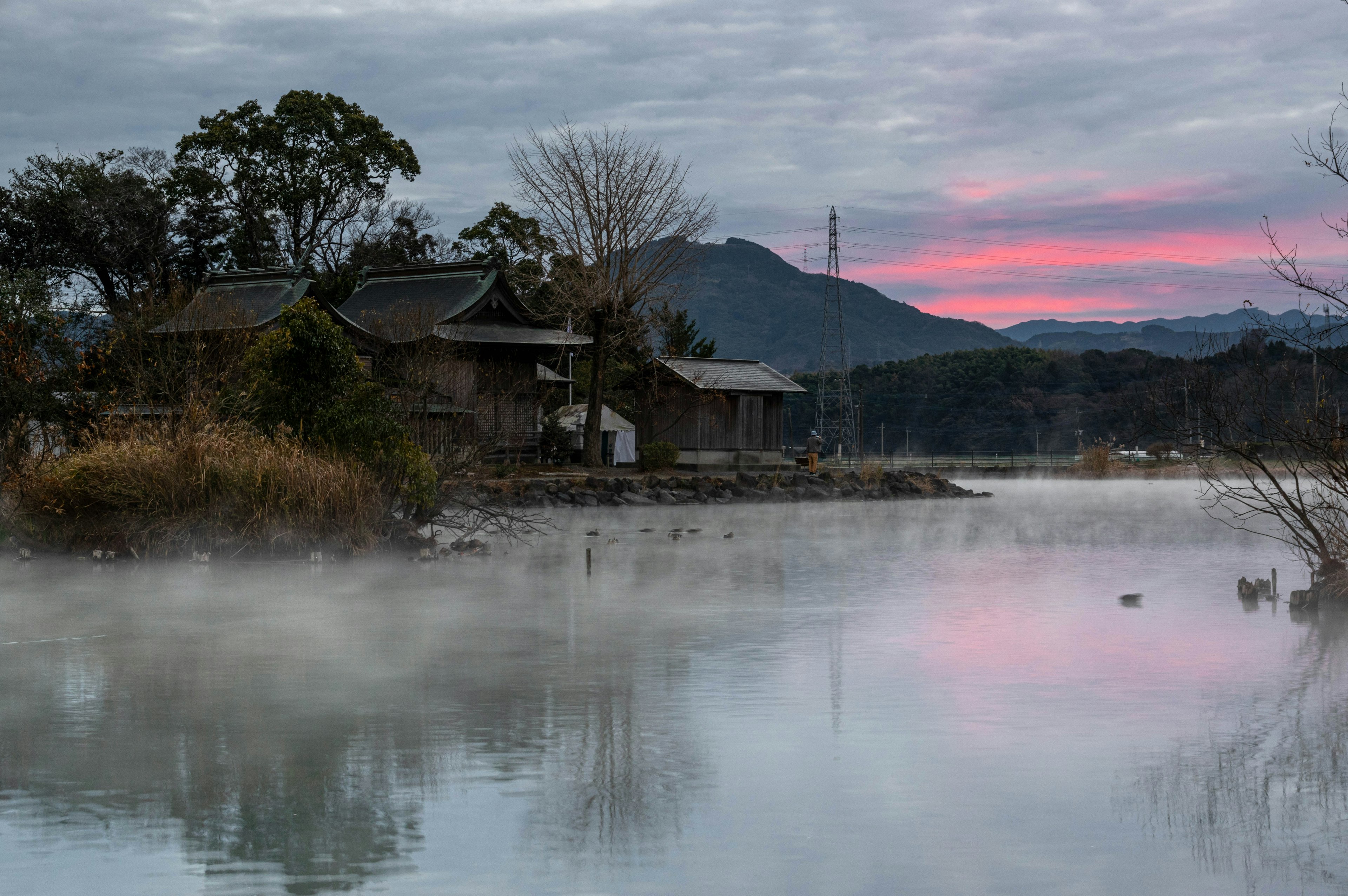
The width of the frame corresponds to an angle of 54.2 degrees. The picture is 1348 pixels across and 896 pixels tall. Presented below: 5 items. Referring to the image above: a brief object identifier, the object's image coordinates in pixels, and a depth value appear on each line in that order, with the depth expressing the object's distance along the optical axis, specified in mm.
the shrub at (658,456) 45875
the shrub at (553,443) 44781
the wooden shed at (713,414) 49812
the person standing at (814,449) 49906
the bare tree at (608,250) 43312
